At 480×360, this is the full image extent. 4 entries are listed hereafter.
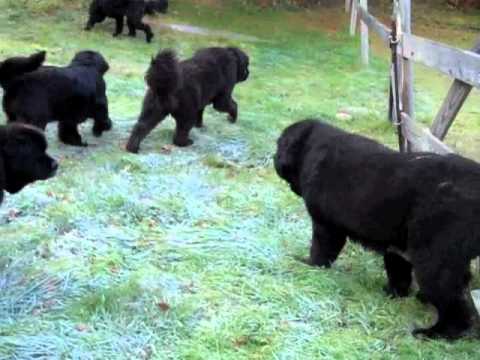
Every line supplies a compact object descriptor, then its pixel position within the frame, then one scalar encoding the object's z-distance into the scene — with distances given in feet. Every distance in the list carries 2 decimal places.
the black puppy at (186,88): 27.20
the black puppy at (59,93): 25.50
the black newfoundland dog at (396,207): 14.30
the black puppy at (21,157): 17.28
